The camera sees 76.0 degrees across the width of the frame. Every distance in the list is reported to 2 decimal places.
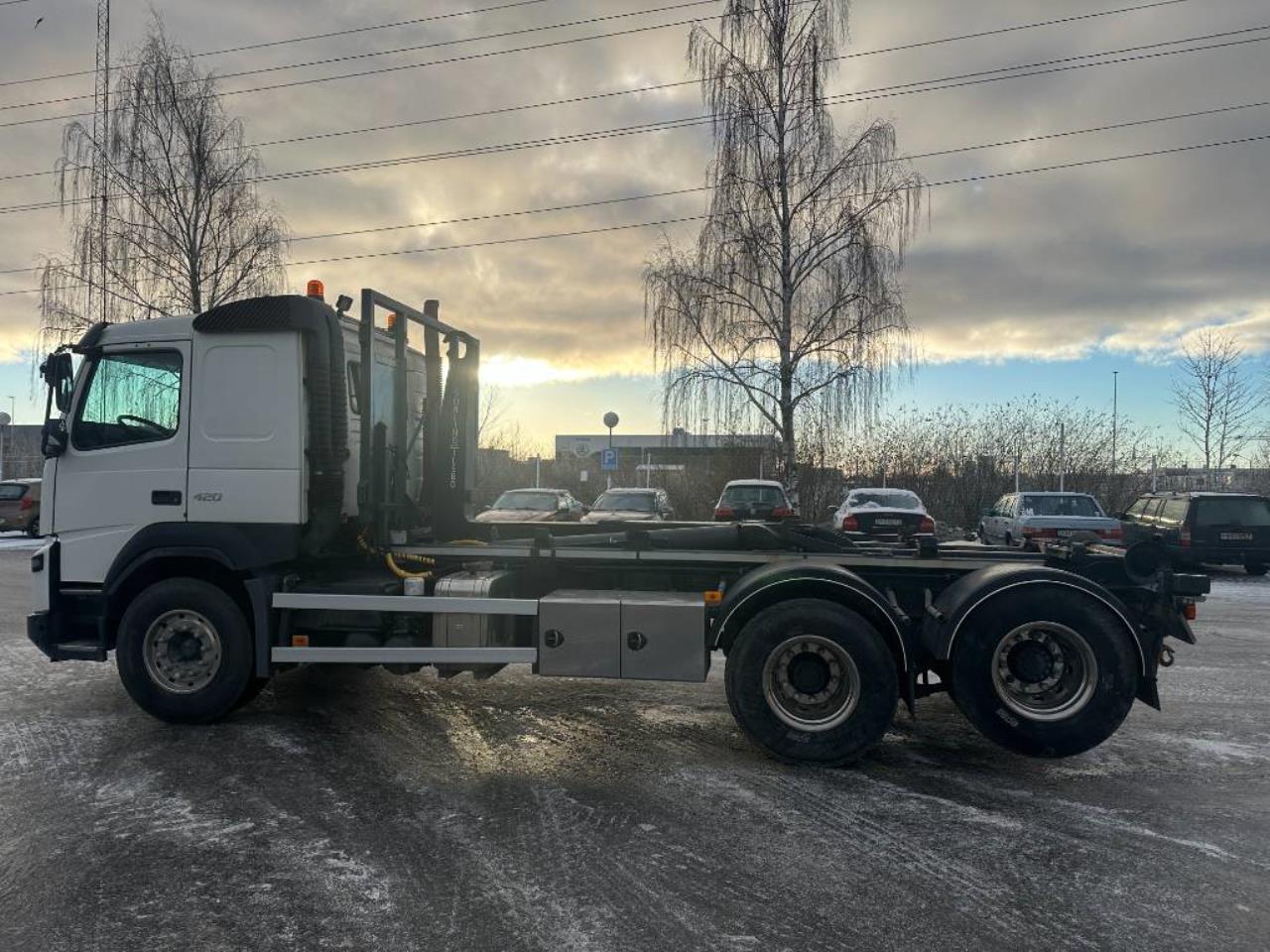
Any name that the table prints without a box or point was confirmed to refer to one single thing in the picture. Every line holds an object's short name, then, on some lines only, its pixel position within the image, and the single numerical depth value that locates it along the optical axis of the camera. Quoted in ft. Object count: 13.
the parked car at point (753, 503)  51.52
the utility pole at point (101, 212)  67.31
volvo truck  16.34
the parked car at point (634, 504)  55.11
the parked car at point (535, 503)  51.08
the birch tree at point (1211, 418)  97.55
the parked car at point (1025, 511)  55.42
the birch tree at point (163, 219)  67.72
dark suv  50.37
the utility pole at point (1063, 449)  91.97
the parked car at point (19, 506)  82.89
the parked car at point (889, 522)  30.32
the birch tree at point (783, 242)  61.82
